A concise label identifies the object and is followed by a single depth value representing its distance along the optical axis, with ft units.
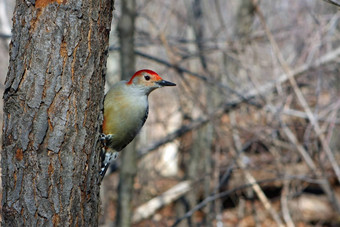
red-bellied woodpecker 18.89
